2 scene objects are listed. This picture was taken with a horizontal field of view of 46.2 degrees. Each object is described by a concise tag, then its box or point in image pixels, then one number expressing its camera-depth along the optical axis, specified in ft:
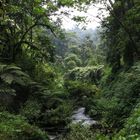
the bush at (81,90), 33.00
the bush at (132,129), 8.83
